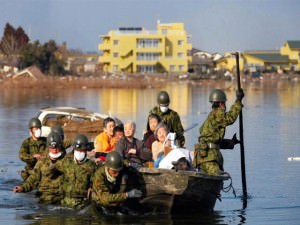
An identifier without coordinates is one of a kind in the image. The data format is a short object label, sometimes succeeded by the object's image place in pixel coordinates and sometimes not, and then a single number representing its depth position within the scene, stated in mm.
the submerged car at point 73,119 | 36344
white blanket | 17609
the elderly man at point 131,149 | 18391
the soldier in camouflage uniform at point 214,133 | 18281
